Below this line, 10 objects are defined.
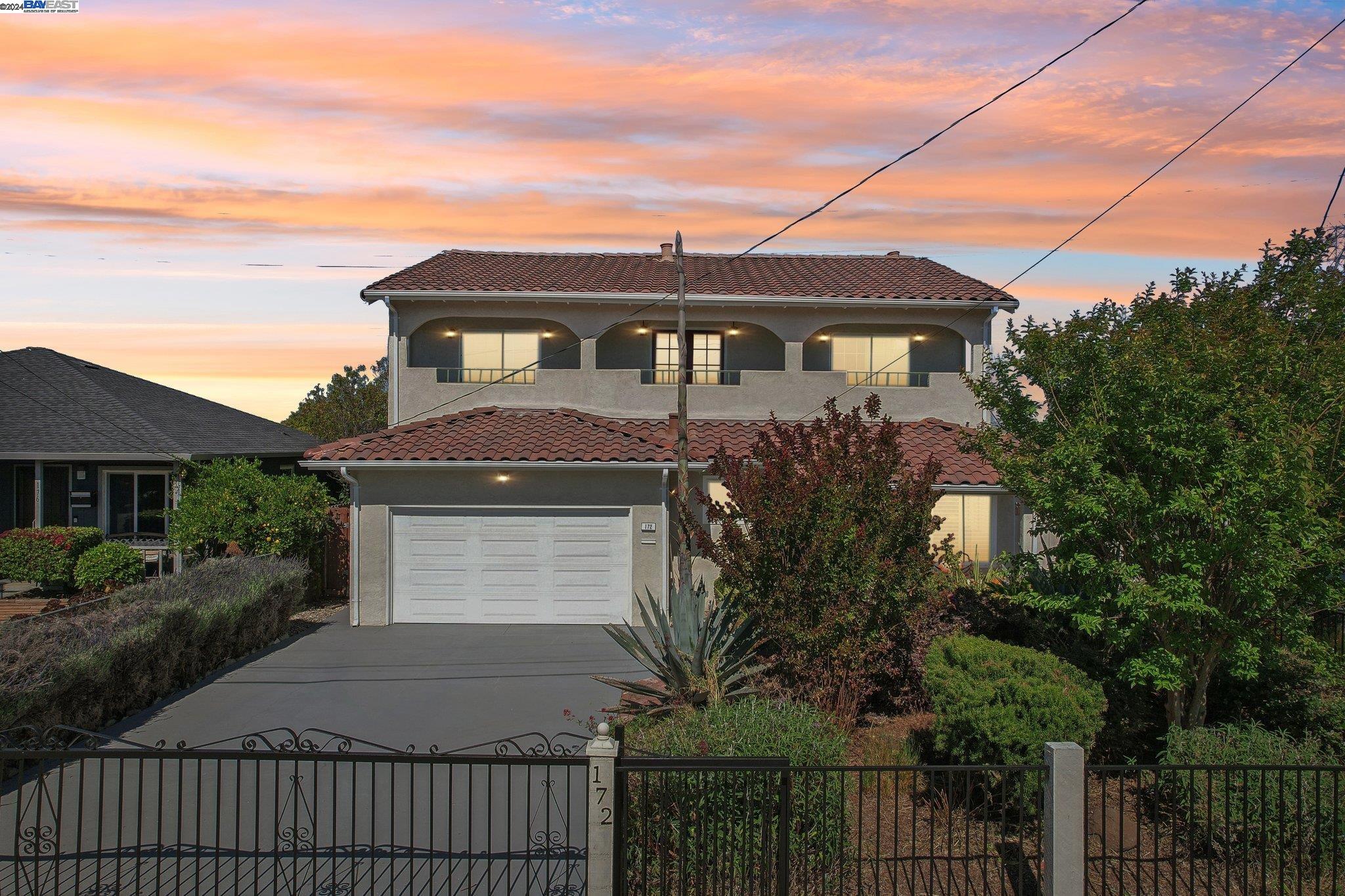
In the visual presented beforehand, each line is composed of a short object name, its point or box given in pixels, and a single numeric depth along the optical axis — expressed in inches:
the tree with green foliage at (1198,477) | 323.0
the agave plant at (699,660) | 383.9
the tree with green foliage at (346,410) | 1621.6
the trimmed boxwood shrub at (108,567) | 756.0
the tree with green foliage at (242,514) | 713.6
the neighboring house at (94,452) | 818.2
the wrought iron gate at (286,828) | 252.5
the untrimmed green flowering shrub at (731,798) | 258.1
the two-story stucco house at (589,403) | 689.6
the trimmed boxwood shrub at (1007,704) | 311.9
